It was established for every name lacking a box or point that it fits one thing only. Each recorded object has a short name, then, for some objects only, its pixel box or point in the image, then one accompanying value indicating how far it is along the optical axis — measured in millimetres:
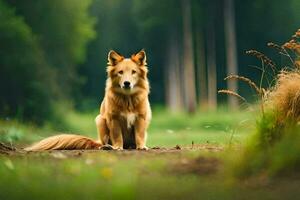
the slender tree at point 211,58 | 62594
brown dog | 19156
